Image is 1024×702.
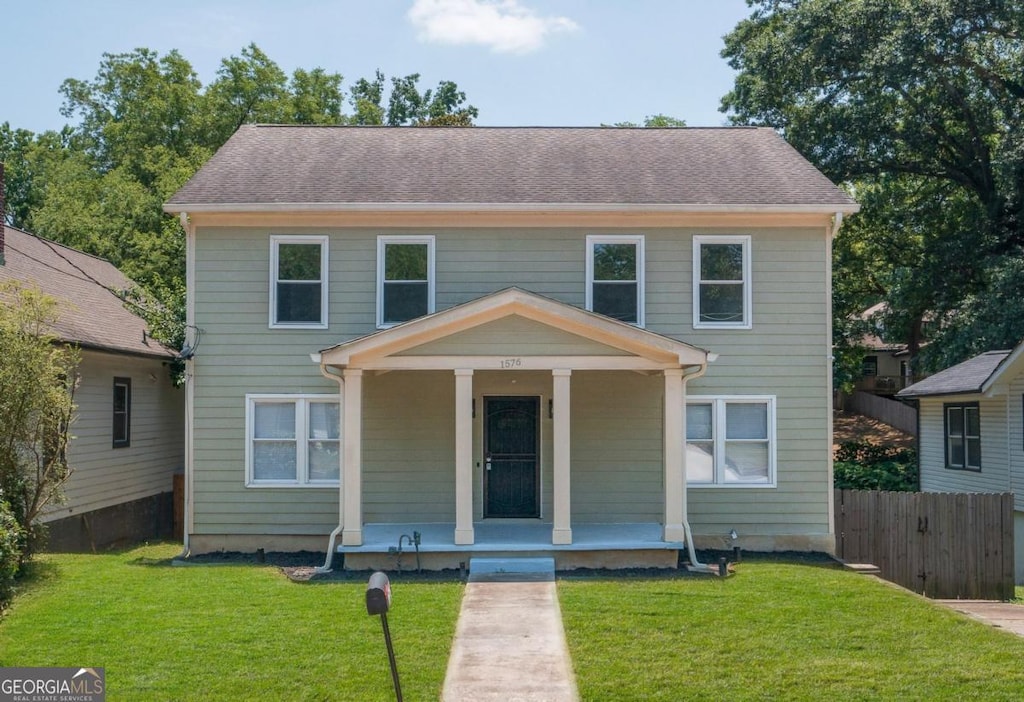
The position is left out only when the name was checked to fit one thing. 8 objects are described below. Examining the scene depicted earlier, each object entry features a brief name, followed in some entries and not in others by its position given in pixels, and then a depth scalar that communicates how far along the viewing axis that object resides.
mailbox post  6.29
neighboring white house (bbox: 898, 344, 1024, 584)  17.62
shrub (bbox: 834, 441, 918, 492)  25.78
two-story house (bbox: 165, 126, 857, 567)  14.38
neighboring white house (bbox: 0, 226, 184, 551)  15.03
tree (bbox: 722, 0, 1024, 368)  23.95
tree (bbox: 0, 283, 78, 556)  11.65
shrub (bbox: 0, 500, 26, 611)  10.34
